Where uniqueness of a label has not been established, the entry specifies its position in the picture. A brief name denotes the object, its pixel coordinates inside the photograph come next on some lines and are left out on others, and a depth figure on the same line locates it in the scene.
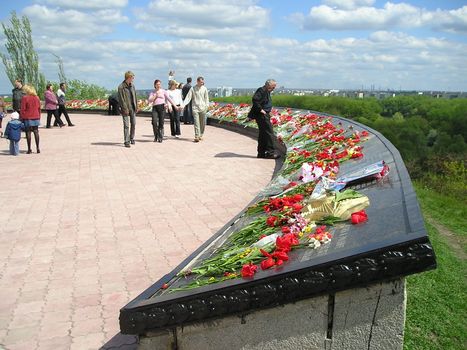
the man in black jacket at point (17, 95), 14.35
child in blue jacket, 10.90
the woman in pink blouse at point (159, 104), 12.54
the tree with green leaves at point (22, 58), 36.09
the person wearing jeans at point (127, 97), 11.49
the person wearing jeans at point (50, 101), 16.09
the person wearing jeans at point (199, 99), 12.38
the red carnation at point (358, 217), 2.90
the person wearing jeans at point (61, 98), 17.53
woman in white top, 13.52
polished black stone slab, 2.26
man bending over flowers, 9.49
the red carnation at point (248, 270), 2.58
